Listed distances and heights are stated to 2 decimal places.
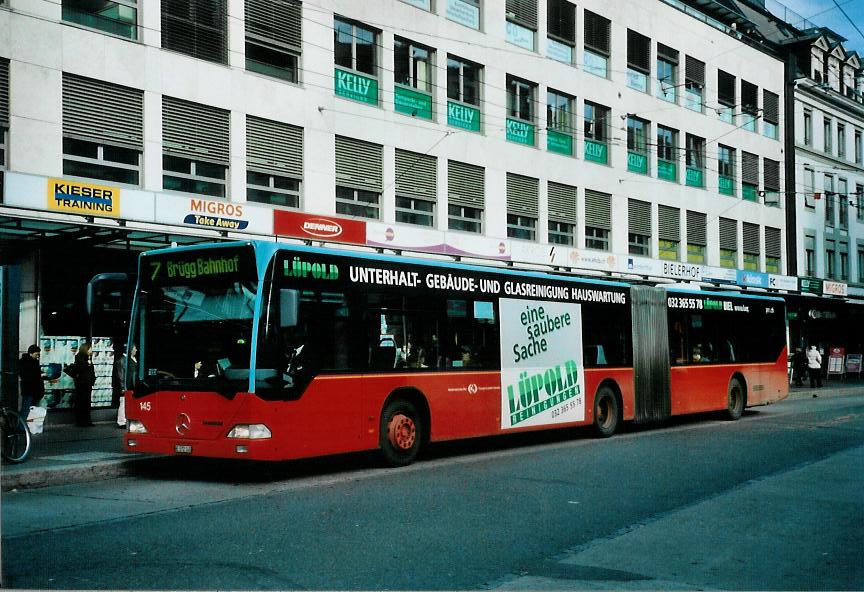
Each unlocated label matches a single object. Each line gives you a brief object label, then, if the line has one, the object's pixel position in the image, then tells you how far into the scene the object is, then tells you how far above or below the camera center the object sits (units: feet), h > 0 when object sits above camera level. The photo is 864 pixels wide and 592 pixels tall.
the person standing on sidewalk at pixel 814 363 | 119.33 -3.93
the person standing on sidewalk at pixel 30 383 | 53.11 -2.23
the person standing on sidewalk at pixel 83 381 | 59.98 -2.46
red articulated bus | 37.70 -0.74
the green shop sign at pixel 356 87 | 81.82 +20.61
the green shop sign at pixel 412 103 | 87.15 +20.44
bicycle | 41.06 -4.01
